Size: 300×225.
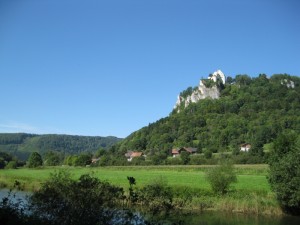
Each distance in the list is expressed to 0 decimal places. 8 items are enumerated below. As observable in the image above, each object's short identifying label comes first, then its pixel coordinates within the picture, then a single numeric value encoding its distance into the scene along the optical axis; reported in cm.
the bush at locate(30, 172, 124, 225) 876
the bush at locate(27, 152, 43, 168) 11875
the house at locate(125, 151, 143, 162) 14588
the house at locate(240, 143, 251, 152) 12094
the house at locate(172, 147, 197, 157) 12962
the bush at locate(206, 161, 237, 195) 4078
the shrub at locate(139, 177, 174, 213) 879
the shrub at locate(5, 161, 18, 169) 11531
